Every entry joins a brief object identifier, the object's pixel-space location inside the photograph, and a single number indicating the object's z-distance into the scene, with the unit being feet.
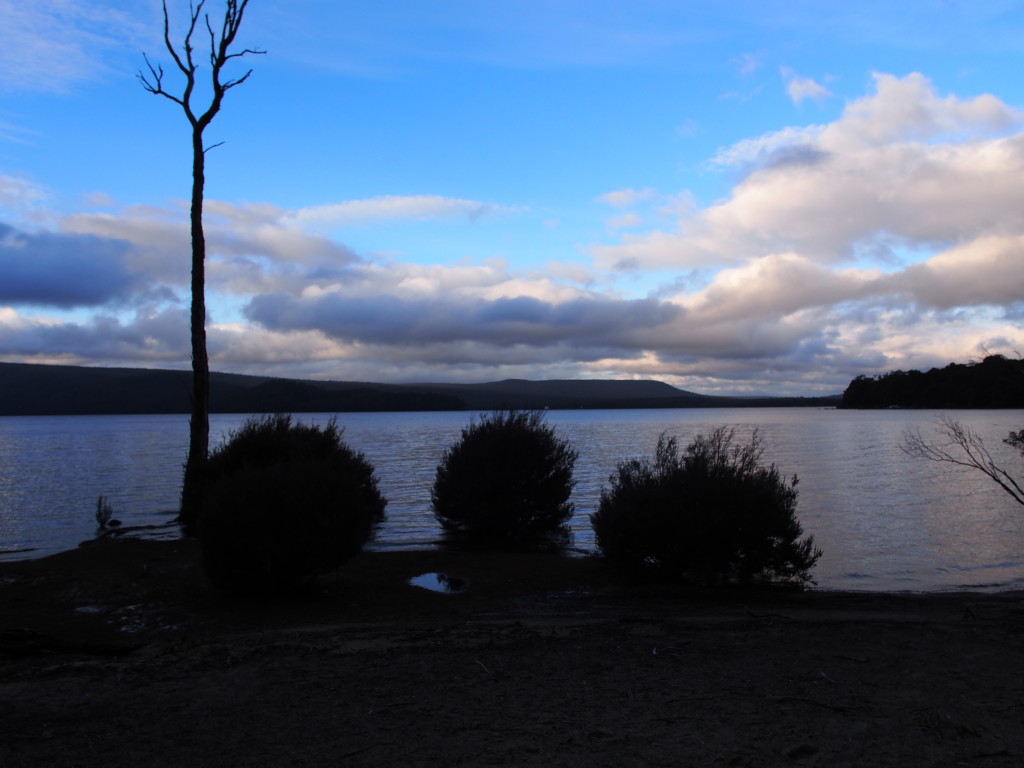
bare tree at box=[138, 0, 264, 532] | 55.42
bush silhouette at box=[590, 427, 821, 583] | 34.94
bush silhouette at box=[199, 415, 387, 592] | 32.19
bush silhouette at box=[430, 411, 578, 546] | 52.29
